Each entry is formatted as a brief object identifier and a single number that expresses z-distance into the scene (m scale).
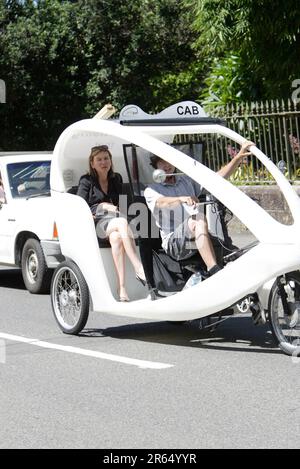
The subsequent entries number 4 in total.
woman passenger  12.90
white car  17.77
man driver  12.12
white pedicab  11.24
